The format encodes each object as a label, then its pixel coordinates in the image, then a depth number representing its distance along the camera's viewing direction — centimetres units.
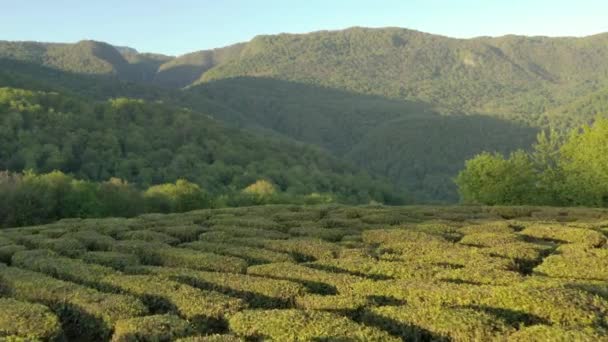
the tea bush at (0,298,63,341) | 1097
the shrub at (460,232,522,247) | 1928
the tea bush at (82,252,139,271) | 1670
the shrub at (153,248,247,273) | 1609
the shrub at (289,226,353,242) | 2130
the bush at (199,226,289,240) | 2117
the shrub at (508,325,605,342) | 955
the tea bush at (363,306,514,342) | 1050
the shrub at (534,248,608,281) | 1492
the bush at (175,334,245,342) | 982
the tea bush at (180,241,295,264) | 1712
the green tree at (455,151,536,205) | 5131
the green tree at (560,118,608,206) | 4772
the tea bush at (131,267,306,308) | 1313
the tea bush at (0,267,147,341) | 1205
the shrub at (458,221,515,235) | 2179
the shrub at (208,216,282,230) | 2350
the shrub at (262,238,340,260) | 1783
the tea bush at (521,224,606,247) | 1949
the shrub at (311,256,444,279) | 1499
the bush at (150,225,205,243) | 2155
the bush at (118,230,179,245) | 2041
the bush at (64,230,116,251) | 1972
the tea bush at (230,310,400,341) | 1026
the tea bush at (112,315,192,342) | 1070
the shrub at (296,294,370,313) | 1209
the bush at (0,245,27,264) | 1843
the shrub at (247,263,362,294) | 1390
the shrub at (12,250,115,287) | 1498
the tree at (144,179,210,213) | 6012
